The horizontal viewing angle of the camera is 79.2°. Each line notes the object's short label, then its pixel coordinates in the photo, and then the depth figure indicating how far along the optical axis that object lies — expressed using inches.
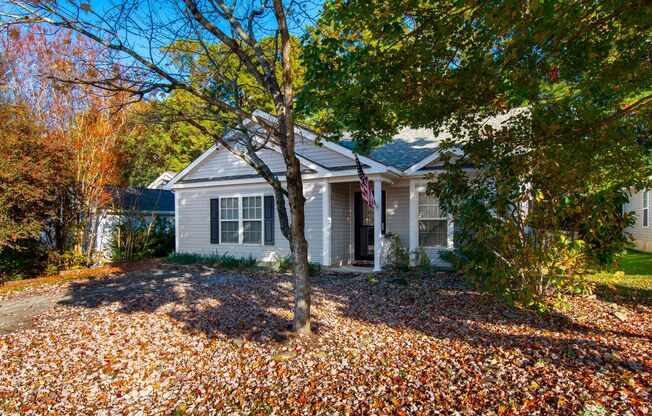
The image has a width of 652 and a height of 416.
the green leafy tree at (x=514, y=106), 191.9
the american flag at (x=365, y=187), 378.9
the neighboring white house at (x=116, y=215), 564.5
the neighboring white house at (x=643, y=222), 581.9
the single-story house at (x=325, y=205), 427.8
